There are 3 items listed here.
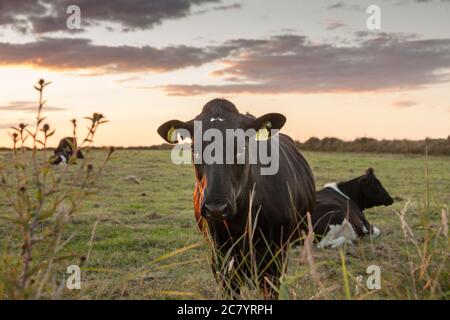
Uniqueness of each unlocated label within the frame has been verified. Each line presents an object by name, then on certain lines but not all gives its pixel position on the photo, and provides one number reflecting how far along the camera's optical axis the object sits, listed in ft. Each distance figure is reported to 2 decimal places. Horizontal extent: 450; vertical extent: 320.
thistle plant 10.75
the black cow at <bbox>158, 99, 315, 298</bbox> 19.04
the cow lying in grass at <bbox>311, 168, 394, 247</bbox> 37.22
